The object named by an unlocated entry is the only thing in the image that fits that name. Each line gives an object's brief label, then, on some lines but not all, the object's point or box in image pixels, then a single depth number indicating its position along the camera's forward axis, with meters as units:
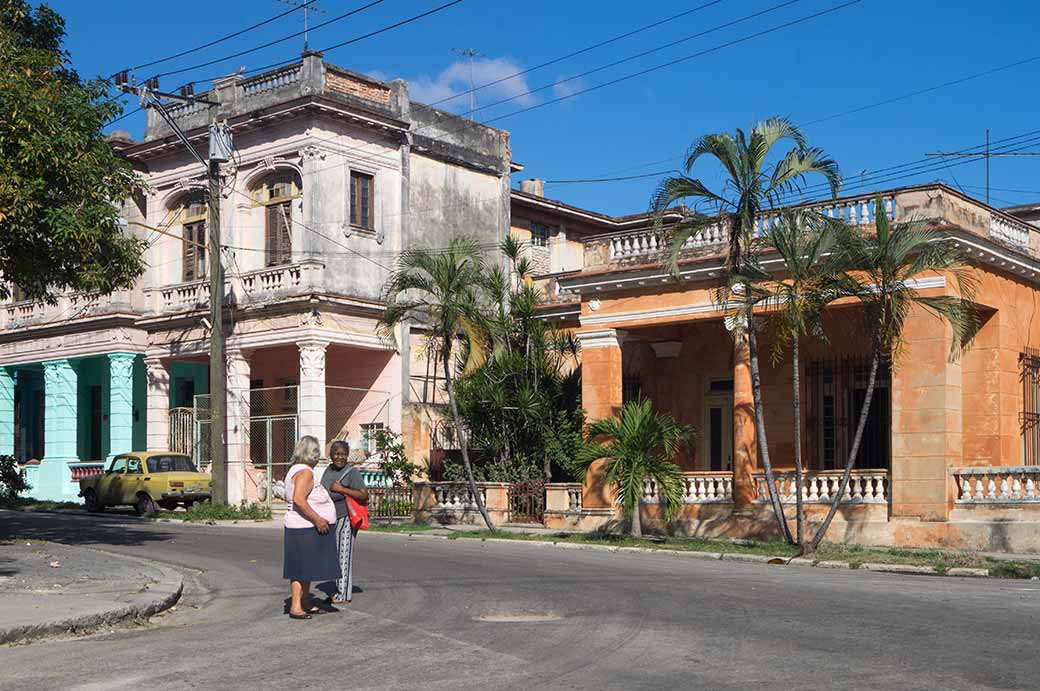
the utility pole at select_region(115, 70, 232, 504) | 28.86
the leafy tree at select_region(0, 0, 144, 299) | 17.53
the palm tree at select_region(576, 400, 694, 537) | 22.47
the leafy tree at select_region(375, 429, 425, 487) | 30.52
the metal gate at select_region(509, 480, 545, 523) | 26.94
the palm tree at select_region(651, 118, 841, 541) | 20.12
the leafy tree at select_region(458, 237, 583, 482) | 27.53
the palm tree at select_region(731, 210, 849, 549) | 19.72
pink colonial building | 31.67
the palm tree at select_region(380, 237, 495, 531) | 25.64
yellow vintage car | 30.47
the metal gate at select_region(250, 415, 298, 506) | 31.98
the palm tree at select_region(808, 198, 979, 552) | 19.12
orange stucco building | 21.61
